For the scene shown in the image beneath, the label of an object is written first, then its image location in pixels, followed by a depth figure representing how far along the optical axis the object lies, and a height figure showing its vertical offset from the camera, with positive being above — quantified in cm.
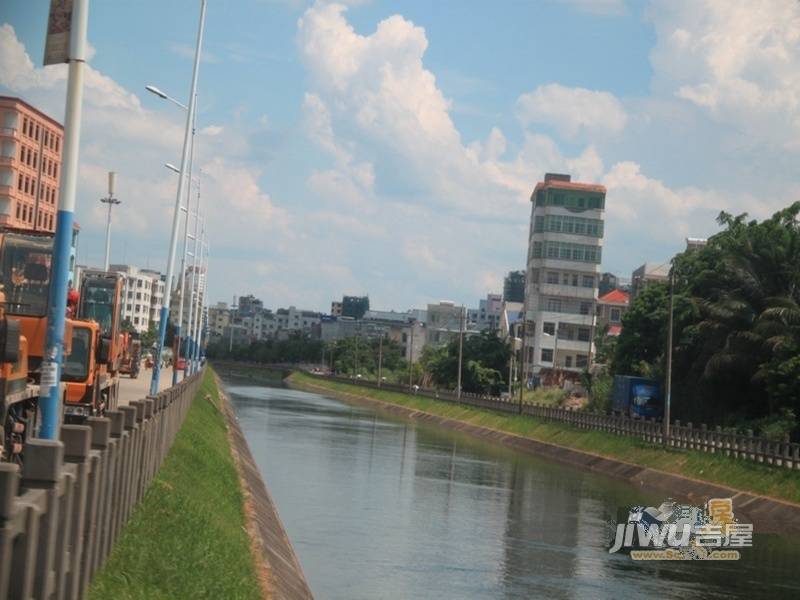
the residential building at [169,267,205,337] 8594 +504
